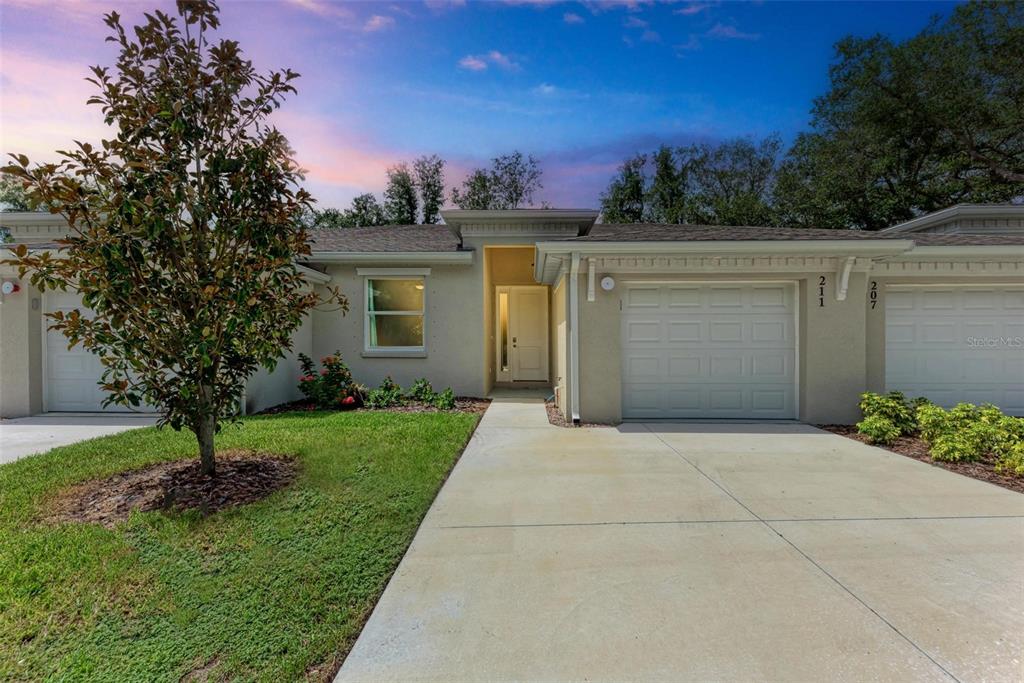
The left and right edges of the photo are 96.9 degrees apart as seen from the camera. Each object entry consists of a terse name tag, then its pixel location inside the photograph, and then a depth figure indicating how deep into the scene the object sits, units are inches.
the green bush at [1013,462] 190.5
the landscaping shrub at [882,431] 244.7
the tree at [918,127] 664.4
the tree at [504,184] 1040.8
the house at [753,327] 291.1
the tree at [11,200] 868.0
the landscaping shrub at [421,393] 367.2
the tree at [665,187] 1033.5
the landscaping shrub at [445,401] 348.8
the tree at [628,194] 1033.5
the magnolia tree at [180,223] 145.2
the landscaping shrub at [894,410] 258.1
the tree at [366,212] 1020.5
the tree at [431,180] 1063.6
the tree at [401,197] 1035.3
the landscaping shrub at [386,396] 352.5
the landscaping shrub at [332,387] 350.0
